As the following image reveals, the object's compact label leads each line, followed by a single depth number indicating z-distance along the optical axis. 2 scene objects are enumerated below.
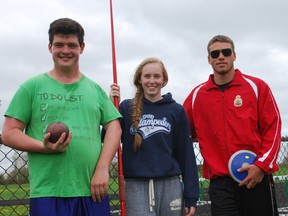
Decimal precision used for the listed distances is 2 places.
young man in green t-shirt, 2.68
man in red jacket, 3.60
